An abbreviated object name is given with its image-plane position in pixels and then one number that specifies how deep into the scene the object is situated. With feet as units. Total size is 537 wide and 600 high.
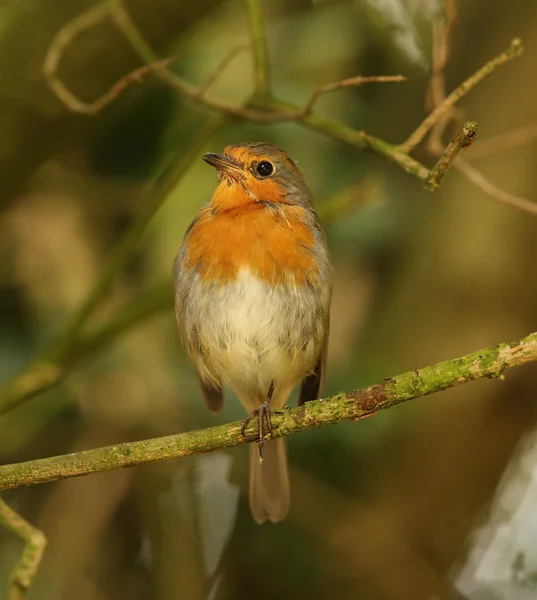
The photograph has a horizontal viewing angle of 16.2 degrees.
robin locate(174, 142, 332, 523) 23.08
